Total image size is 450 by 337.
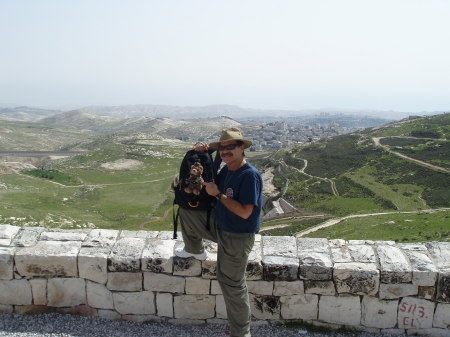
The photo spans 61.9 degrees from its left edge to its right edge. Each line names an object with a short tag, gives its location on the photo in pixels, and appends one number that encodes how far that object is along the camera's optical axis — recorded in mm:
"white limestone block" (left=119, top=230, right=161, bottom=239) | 6203
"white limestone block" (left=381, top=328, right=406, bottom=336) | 5230
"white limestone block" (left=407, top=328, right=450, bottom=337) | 5137
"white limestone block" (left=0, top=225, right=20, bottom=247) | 5801
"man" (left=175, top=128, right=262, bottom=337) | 4406
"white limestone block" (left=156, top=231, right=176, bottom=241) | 6170
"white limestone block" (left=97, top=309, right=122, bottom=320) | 5535
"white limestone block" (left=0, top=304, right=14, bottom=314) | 5566
